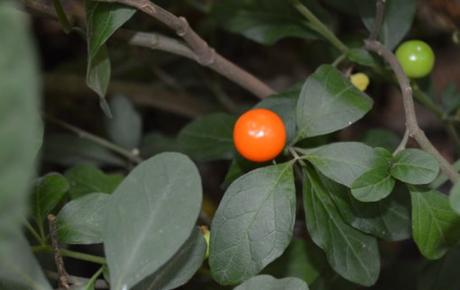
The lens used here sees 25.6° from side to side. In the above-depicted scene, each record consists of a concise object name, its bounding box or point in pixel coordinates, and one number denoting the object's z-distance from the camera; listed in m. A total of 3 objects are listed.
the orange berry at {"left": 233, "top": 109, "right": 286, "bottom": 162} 0.24
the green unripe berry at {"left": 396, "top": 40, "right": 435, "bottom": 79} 0.28
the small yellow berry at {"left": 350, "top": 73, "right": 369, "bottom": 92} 0.28
